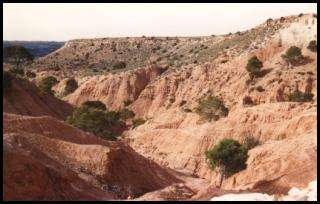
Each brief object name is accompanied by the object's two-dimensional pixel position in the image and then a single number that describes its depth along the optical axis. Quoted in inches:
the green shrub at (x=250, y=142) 1865.2
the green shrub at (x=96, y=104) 2871.6
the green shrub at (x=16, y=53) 3161.2
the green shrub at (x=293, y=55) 2692.4
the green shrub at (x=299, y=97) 2386.8
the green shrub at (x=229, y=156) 1579.7
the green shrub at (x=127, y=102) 3272.6
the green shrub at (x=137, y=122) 2751.0
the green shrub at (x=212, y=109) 2414.6
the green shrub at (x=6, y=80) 2053.0
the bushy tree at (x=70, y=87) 3432.6
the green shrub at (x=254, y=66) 2719.5
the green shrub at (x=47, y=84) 2918.3
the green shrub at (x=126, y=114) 2997.0
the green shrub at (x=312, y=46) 2716.5
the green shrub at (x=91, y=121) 2172.7
